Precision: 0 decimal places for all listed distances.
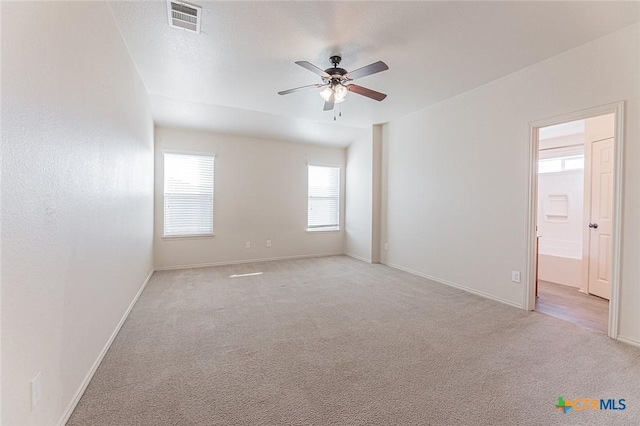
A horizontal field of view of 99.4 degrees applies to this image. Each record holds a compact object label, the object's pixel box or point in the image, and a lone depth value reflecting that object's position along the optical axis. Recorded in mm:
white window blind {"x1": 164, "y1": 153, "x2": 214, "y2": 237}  4914
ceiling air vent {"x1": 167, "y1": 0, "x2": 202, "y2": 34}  2097
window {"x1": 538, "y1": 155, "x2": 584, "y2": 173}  5363
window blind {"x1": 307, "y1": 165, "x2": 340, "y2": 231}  6223
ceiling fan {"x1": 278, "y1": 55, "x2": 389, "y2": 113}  2674
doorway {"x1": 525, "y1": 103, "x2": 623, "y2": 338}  2480
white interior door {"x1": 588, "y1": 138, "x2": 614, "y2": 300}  3418
